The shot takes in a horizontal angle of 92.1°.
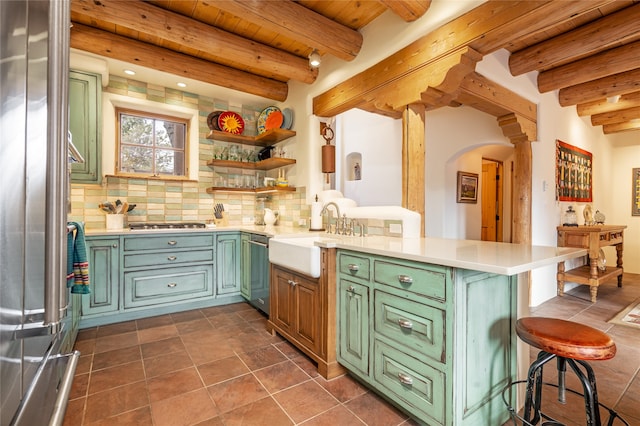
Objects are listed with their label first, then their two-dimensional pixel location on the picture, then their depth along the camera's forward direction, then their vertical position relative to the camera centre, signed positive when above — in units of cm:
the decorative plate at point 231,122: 388 +114
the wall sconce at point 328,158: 335 +59
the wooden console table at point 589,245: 371 -39
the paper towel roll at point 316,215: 323 -3
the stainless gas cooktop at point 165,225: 327 -15
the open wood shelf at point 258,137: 365 +94
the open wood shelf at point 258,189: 362 +28
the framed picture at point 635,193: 538 +37
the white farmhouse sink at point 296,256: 202 -31
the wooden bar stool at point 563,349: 112 -50
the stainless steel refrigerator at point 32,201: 44 +2
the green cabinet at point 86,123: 286 +83
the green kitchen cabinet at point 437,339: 136 -61
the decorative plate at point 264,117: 395 +124
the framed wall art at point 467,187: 493 +43
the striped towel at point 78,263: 160 -27
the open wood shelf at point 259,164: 367 +61
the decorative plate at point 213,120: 386 +116
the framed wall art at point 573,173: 398 +57
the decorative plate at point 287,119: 378 +116
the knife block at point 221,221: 384 -11
